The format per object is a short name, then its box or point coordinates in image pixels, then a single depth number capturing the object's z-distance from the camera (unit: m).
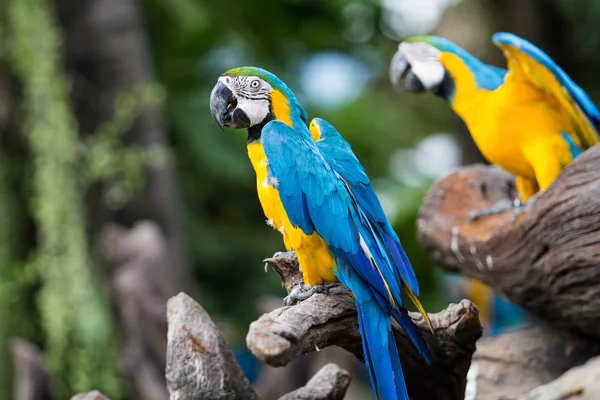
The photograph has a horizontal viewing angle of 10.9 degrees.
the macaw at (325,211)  3.84
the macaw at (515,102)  4.23
